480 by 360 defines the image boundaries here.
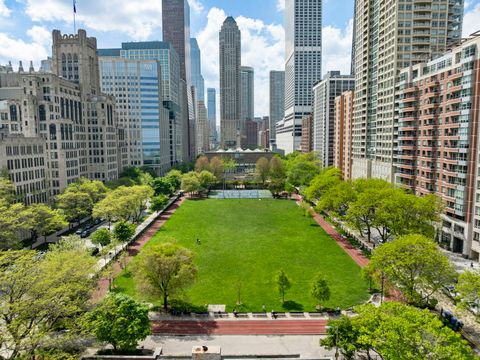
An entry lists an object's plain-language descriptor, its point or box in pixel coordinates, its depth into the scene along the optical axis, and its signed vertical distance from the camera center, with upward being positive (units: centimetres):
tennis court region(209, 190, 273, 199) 14225 -2312
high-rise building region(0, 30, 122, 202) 8562 +664
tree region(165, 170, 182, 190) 14282 -1556
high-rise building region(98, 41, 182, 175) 17312 +2127
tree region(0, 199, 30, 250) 5934 -1455
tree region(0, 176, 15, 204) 6925 -942
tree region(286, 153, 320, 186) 14562 -1399
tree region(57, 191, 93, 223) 8488 -1515
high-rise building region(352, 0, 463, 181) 9400 +2536
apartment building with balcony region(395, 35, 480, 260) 6400 +24
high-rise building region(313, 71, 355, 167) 17788 +1701
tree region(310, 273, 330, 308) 4509 -1959
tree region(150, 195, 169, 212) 10544 -1893
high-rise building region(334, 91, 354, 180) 13694 +280
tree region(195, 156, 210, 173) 16852 -1173
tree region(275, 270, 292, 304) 4797 -1968
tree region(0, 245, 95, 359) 2984 -1439
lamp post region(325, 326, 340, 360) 3388 -1976
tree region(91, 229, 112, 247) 6500 -1796
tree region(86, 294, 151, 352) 3466 -1833
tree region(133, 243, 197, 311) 4428 -1684
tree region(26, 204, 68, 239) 6969 -1574
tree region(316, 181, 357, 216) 8294 -1425
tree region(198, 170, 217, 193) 14525 -1630
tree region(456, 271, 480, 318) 3669 -1622
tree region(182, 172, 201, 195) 13588 -1677
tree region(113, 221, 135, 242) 6719 -1750
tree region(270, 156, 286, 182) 15301 -1347
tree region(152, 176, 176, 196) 12838 -1679
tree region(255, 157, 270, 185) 16511 -1411
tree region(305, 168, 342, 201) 10100 -1372
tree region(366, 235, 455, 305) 4297 -1617
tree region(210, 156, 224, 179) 16750 -1305
